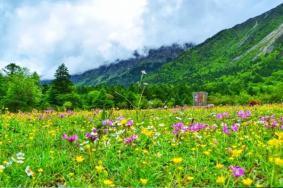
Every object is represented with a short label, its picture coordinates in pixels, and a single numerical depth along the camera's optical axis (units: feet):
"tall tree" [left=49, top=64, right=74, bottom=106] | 160.38
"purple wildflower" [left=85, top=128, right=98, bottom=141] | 14.02
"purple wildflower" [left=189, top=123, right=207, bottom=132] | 16.01
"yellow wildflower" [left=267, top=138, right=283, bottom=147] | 8.51
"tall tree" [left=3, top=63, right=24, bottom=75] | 174.24
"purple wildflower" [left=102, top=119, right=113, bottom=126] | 16.36
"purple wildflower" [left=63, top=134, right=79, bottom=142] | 12.91
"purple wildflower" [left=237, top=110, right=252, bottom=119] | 21.07
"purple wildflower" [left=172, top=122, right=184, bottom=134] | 15.69
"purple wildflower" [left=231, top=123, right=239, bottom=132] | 15.92
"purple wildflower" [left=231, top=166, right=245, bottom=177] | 8.75
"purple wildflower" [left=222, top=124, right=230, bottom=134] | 15.63
